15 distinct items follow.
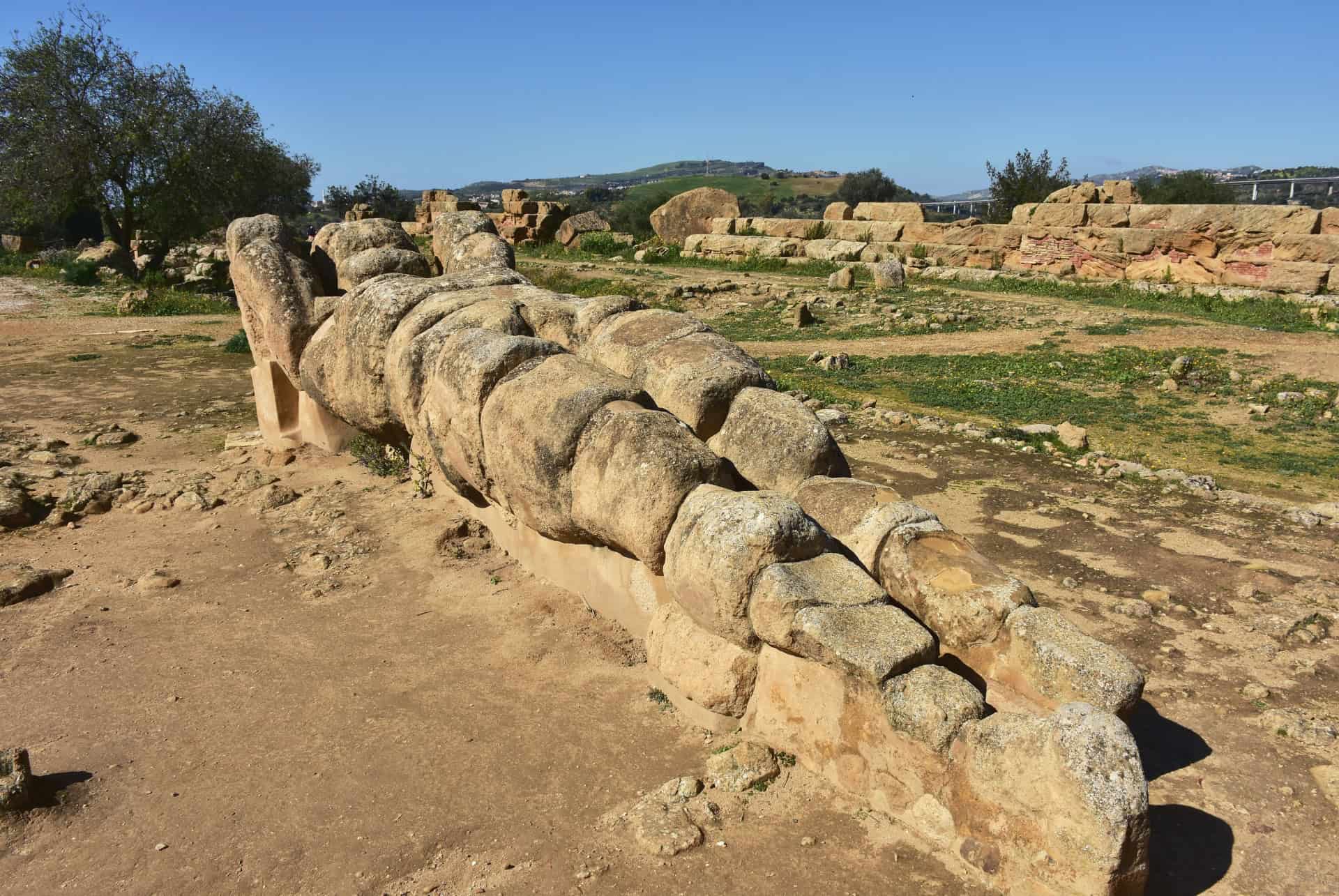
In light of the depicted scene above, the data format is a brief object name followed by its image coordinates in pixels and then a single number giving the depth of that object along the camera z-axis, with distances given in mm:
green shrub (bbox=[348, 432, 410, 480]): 8477
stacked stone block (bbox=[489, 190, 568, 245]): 28062
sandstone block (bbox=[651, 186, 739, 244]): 26969
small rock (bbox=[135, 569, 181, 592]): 6723
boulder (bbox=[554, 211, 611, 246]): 27594
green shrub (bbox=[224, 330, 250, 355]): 15125
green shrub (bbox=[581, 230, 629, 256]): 26312
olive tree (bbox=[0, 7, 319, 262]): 21875
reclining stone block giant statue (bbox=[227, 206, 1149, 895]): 3680
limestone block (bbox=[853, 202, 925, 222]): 23281
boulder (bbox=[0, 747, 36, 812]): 4254
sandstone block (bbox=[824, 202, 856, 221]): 24656
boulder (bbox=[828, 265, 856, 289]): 19641
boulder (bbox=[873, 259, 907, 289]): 19688
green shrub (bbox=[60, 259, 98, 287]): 22406
